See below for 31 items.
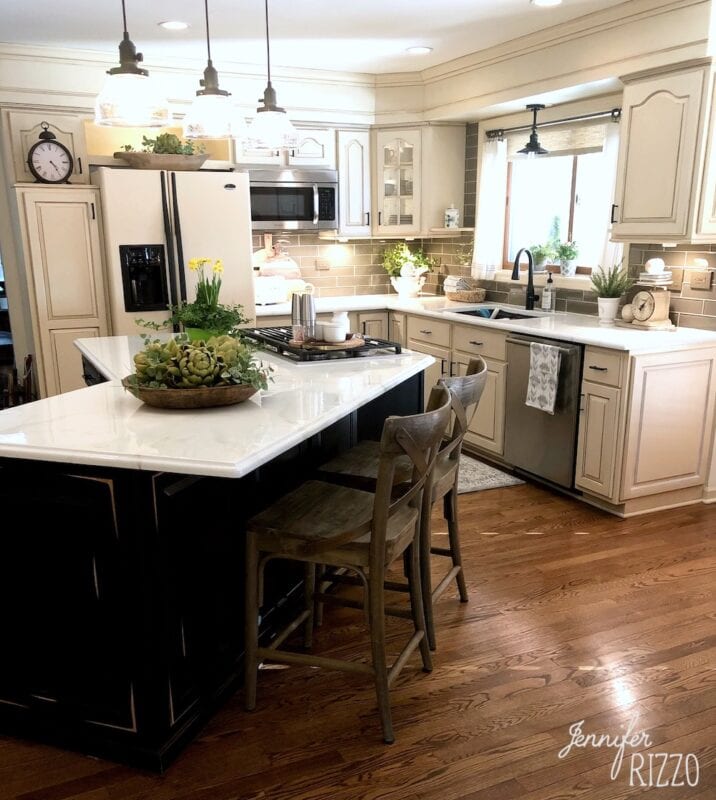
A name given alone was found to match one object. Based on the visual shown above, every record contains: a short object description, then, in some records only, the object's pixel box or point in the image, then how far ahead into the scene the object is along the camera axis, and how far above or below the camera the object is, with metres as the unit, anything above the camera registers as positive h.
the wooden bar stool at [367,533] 1.87 -0.84
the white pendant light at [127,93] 2.28 +0.45
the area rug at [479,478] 4.04 -1.42
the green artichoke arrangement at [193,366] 2.11 -0.39
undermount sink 4.67 -0.54
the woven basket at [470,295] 5.25 -0.46
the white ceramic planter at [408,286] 5.64 -0.42
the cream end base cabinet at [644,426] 3.41 -0.95
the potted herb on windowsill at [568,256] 4.60 -0.16
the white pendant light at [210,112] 2.67 +0.46
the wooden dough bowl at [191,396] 2.11 -0.48
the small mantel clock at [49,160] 4.39 +0.46
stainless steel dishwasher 3.65 -1.04
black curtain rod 4.07 +0.69
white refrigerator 4.37 +0.01
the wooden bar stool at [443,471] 2.33 -0.83
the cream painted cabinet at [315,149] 5.17 +0.61
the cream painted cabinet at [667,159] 3.30 +0.35
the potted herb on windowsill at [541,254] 4.77 -0.15
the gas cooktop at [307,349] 2.90 -0.49
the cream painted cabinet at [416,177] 5.33 +0.42
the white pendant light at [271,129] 2.74 +0.40
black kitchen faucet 4.68 -0.36
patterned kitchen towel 3.68 -0.75
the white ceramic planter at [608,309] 3.98 -0.43
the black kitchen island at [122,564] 1.79 -0.88
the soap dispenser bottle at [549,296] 4.65 -0.41
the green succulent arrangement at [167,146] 4.48 +0.55
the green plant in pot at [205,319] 2.75 -0.33
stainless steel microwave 5.06 +0.25
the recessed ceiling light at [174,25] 3.90 +1.15
